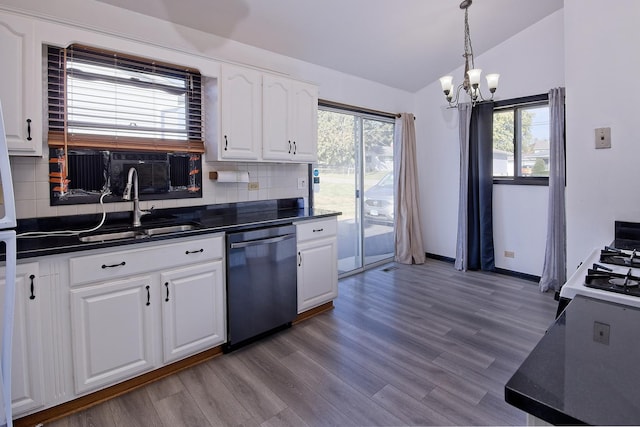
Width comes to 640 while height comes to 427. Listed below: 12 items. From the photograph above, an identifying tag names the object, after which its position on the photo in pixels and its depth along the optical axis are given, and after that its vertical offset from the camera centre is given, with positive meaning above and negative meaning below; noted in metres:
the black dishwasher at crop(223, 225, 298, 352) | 2.48 -0.55
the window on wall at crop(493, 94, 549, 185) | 3.96 +0.77
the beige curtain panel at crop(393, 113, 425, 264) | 4.73 +0.17
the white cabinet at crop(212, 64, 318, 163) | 2.75 +0.78
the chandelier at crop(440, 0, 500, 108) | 2.67 +1.02
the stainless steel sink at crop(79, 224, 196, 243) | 2.20 -0.15
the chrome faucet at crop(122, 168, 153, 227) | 2.47 +0.10
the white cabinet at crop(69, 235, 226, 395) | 1.90 -0.59
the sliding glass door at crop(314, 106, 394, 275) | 4.08 +0.34
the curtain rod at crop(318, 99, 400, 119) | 3.82 +1.19
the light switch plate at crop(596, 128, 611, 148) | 2.09 +0.41
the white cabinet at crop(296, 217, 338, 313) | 2.97 -0.48
